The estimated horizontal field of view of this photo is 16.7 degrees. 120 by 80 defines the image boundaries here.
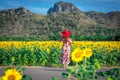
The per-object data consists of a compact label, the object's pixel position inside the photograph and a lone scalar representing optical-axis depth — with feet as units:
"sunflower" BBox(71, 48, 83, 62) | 17.44
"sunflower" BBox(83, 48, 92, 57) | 20.58
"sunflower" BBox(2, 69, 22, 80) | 11.55
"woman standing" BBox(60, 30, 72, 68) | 42.62
